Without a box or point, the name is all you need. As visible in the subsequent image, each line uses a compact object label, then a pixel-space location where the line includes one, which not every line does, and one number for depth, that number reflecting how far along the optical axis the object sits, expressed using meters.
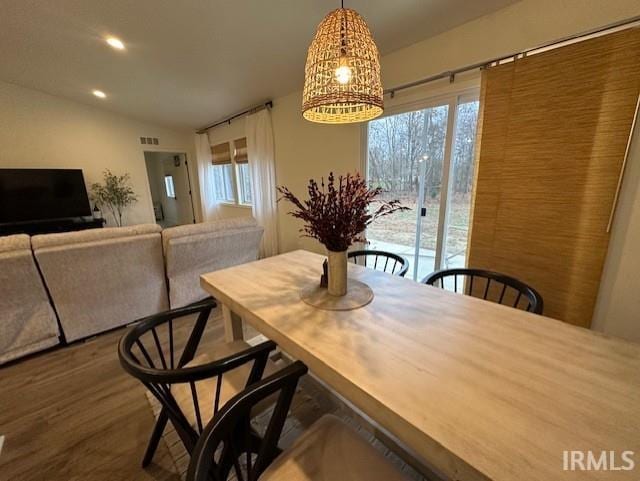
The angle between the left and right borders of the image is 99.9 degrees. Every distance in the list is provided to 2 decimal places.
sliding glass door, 2.24
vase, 1.17
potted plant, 4.98
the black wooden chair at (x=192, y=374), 0.78
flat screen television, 4.08
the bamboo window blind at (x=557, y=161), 1.50
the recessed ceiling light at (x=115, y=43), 2.77
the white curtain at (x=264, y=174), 4.13
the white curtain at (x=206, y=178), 5.89
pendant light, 1.04
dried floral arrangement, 1.07
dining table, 0.52
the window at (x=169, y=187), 7.65
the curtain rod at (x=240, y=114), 3.96
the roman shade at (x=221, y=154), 5.38
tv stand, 4.19
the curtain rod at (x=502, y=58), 1.44
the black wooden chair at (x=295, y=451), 0.72
